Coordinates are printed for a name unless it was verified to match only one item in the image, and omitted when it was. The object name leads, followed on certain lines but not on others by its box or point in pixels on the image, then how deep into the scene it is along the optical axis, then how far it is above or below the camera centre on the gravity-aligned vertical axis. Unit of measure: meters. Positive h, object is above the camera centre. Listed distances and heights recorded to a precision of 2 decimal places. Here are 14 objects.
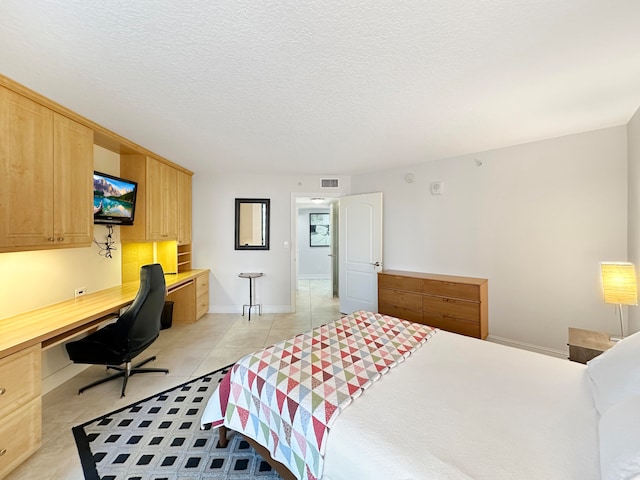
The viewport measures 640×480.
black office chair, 2.23 -0.82
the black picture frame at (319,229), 8.05 +0.39
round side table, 4.40 -0.77
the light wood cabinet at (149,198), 3.33 +0.61
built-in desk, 1.53 -0.70
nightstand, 1.95 -0.80
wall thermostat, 3.71 +0.76
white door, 4.25 -0.14
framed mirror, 4.62 +0.33
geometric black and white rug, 1.55 -1.34
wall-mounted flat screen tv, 2.75 +0.49
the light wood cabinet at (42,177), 1.81 +0.52
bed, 0.93 -0.79
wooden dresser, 3.13 -0.76
